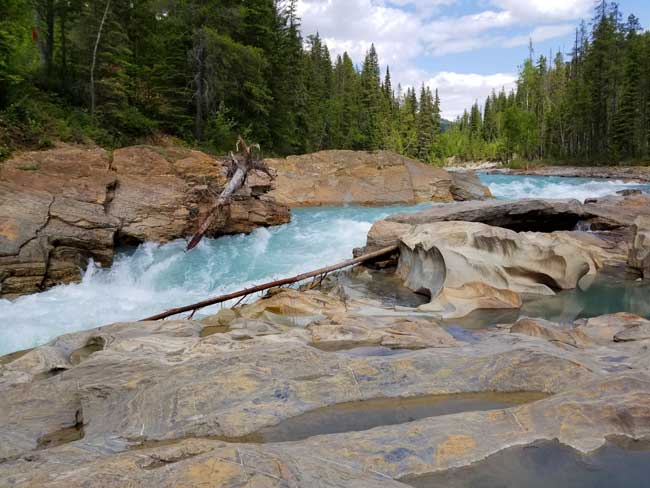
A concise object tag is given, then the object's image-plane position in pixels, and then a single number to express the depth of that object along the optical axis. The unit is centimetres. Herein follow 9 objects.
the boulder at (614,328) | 574
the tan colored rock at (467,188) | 2316
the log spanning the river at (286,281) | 723
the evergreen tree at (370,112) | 5603
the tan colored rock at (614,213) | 1329
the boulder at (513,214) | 1212
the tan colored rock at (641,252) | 1005
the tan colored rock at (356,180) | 2191
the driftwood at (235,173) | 1238
